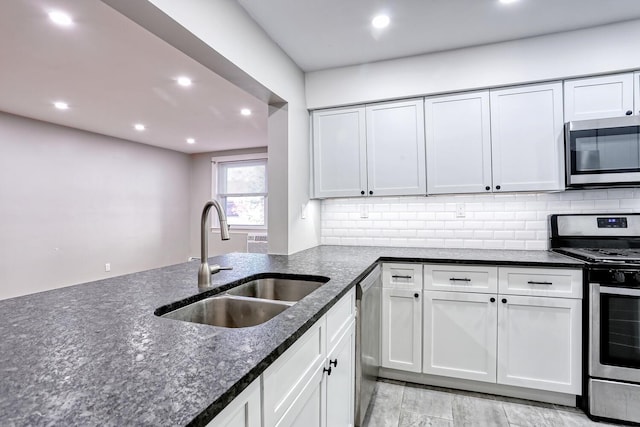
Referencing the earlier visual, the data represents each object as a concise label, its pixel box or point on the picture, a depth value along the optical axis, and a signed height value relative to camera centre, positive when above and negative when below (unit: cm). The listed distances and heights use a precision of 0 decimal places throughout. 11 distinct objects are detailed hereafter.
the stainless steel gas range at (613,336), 187 -74
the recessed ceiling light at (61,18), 199 +125
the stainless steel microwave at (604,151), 214 +41
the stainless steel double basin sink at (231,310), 130 -40
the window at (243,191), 630 +48
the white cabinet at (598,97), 220 +81
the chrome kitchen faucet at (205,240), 146 -12
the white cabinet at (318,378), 88 -56
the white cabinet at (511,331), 203 -79
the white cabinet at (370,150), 267 +55
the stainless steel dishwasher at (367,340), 174 -74
